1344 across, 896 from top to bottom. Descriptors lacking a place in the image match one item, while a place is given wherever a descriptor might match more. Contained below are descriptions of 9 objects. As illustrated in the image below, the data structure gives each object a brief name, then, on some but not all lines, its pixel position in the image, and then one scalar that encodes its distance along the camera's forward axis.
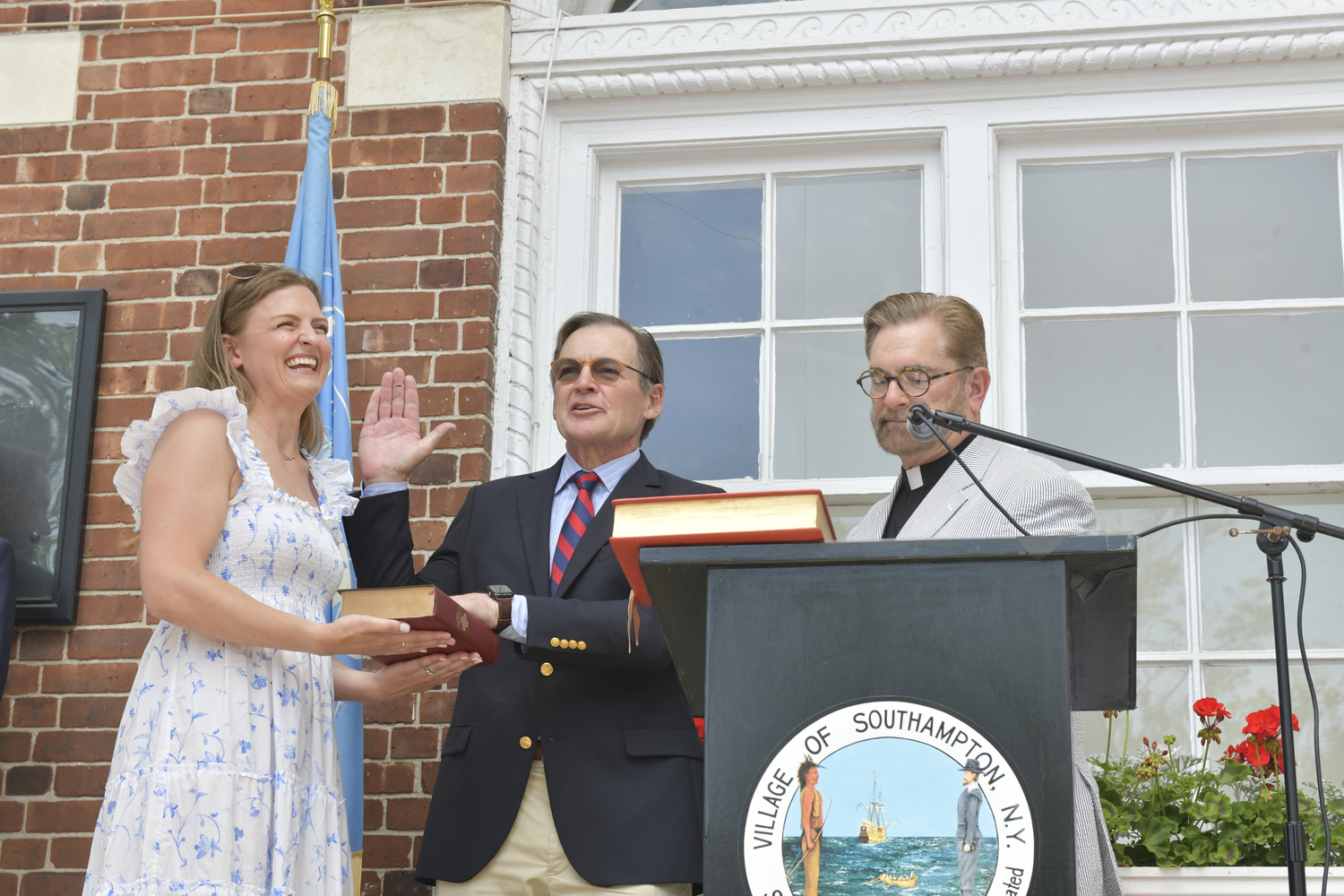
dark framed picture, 3.87
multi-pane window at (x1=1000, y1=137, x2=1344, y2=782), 3.63
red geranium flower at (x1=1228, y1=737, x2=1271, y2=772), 3.18
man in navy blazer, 2.57
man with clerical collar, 2.18
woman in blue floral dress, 2.22
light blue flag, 3.54
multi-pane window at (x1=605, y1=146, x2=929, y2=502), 3.99
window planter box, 3.05
